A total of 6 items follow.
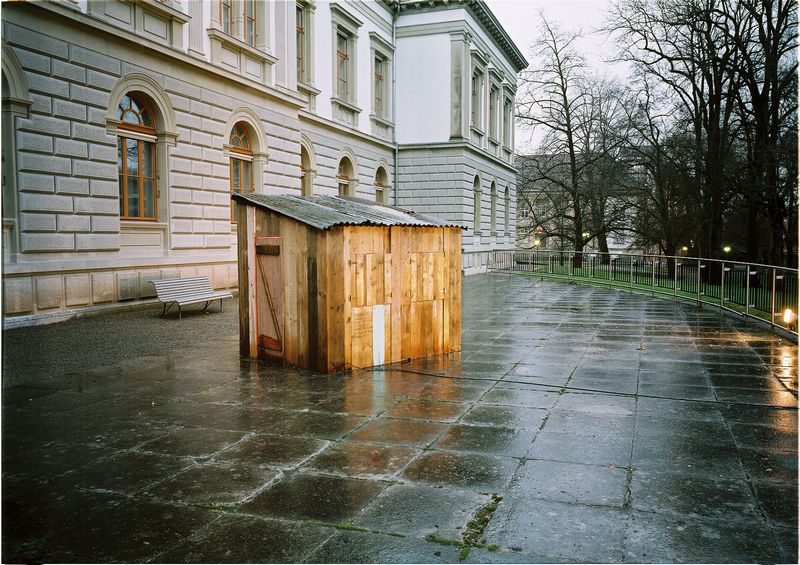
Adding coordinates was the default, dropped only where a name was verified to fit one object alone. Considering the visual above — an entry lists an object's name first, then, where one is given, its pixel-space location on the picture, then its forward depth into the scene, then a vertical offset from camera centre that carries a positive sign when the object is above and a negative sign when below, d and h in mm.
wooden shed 8328 -386
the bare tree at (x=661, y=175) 31000 +3838
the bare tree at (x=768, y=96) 23672 +5823
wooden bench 13680 -794
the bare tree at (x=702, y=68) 25219 +7332
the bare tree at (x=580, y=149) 41844 +6705
